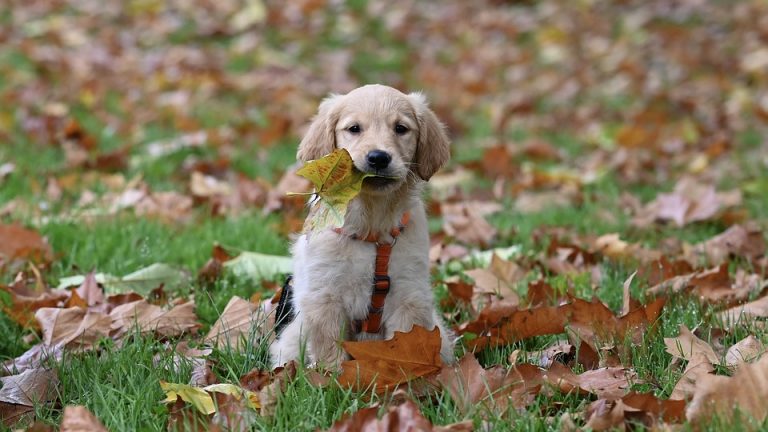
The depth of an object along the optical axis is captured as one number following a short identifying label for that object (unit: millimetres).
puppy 5672
